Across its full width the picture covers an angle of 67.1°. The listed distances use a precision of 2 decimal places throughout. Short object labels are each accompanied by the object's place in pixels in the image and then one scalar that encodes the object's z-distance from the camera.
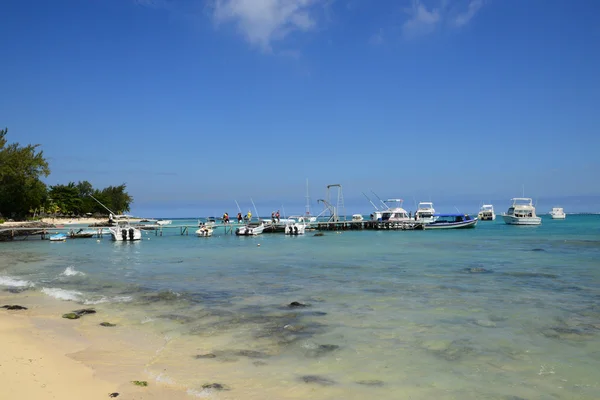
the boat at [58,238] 49.38
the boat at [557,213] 147.75
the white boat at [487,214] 130.12
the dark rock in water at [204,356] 8.79
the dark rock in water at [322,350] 9.06
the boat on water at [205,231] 58.72
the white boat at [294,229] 62.22
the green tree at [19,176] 65.50
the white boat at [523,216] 84.38
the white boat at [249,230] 60.25
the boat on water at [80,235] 54.38
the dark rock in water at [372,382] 7.52
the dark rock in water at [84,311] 12.80
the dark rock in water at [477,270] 22.08
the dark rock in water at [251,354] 8.89
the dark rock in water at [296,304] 13.91
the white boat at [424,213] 79.45
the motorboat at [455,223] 73.75
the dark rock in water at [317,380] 7.50
